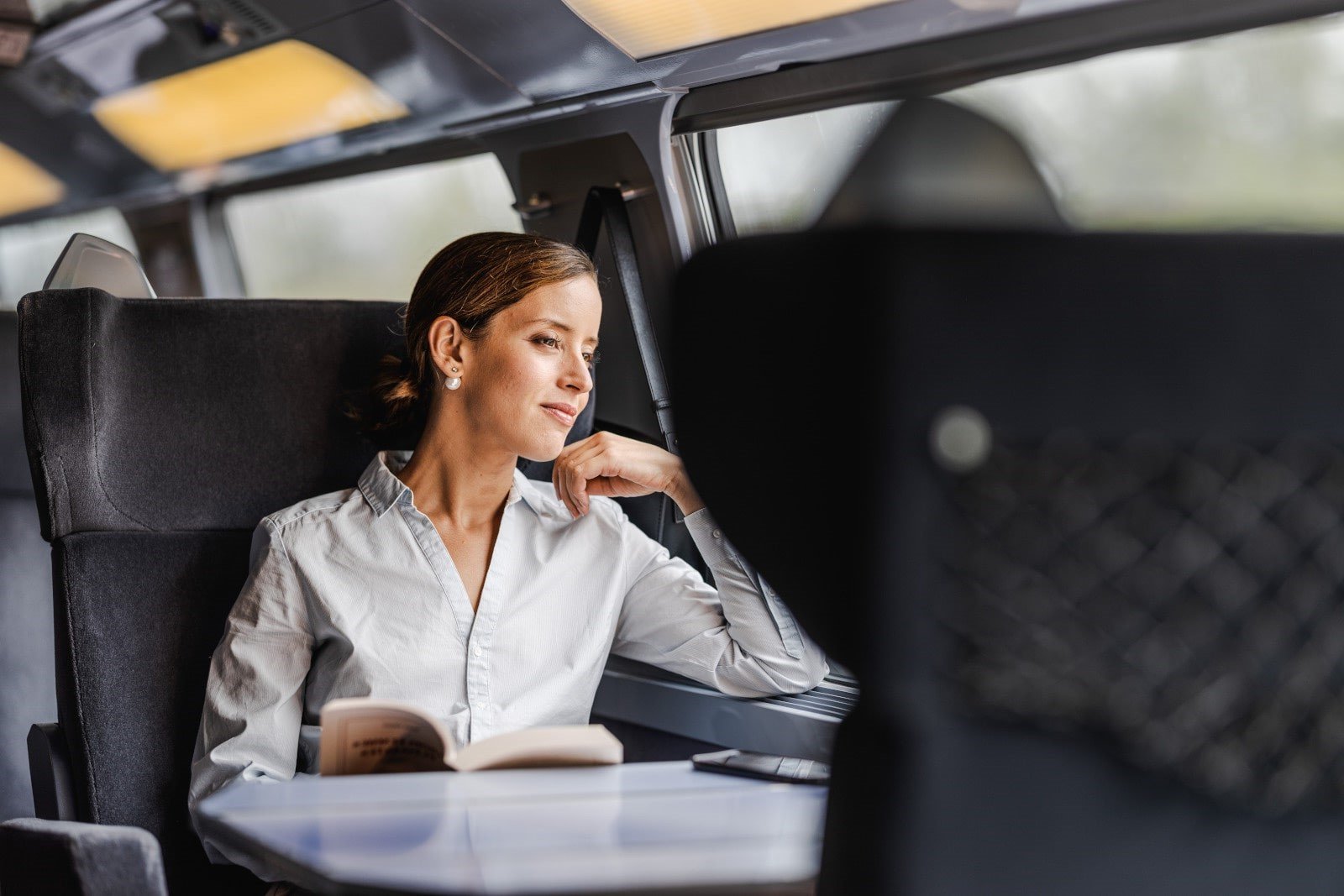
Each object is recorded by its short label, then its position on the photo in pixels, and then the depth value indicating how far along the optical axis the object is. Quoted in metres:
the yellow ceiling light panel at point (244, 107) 3.12
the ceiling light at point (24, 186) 4.43
